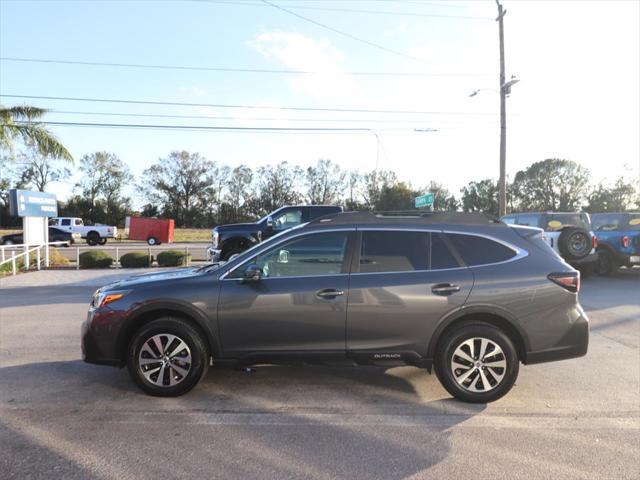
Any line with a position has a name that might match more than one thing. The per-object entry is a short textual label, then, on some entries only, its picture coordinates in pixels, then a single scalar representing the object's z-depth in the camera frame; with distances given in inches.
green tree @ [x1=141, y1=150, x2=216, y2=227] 3302.2
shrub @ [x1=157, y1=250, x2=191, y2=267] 676.1
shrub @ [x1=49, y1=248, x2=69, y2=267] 714.8
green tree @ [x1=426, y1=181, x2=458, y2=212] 3034.0
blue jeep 538.9
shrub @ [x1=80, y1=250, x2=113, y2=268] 676.1
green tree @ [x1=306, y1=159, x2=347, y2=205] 3599.9
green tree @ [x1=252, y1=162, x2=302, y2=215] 3471.5
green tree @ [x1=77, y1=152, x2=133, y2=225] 2942.9
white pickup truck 1487.5
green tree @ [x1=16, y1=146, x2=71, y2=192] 2945.4
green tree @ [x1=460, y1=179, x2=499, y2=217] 2889.8
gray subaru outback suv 168.7
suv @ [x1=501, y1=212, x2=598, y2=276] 493.7
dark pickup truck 505.4
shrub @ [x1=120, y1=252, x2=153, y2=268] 671.1
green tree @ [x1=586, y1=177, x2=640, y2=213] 2568.9
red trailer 1635.1
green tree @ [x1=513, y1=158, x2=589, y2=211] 3105.3
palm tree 714.5
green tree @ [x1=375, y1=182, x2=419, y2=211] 2544.3
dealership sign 642.8
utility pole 775.1
